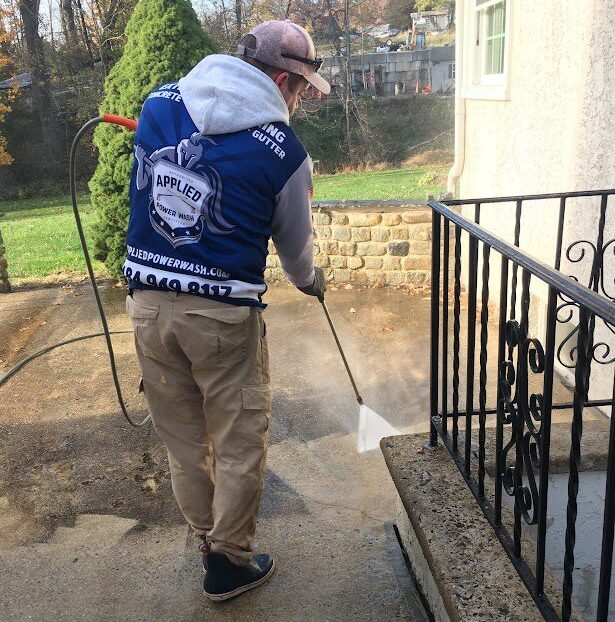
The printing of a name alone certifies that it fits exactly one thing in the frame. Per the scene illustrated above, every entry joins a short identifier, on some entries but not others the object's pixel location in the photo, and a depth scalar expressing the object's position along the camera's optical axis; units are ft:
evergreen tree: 21.75
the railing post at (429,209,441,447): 8.25
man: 6.94
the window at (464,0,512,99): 18.89
